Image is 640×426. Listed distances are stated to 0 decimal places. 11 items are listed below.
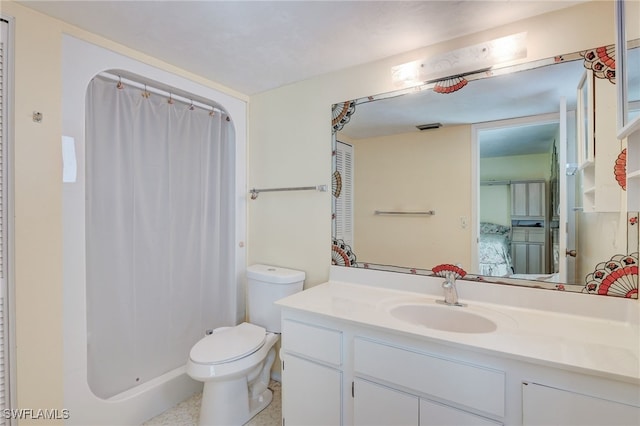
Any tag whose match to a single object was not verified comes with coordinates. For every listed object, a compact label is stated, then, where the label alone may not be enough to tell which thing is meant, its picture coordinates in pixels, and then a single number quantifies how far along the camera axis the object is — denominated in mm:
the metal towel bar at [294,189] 1974
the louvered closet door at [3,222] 1296
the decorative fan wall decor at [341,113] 1868
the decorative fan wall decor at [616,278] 1188
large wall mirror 1241
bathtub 1505
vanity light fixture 1371
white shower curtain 1634
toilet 1602
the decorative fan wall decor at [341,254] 1878
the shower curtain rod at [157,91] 1669
